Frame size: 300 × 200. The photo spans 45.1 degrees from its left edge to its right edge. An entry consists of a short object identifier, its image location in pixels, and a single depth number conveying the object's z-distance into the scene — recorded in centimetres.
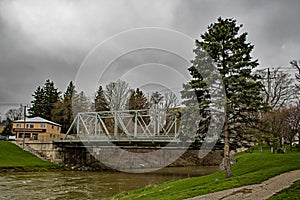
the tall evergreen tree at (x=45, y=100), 8544
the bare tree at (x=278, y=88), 4712
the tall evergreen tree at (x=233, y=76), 1984
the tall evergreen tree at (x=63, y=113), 7762
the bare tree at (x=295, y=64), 4262
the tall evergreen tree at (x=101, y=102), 6956
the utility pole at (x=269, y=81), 4776
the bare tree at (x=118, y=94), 6188
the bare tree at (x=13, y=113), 10294
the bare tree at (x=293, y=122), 4216
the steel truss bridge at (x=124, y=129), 4408
